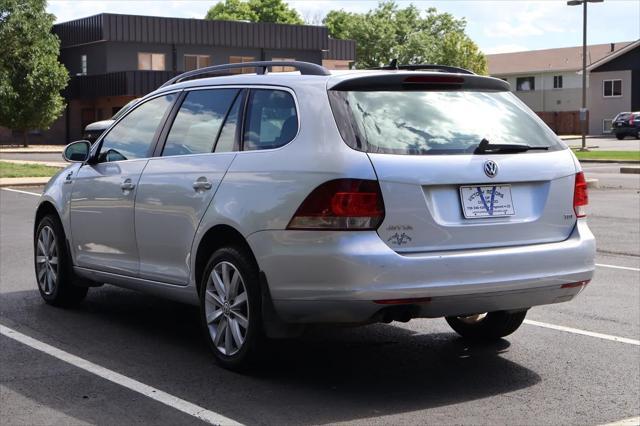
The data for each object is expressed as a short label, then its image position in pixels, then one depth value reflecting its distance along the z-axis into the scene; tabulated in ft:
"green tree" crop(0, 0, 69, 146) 172.65
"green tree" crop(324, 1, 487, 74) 300.61
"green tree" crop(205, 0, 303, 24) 357.86
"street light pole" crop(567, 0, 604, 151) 136.83
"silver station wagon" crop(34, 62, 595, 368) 17.95
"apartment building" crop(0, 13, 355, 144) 188.14
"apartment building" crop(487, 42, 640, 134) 259.80
